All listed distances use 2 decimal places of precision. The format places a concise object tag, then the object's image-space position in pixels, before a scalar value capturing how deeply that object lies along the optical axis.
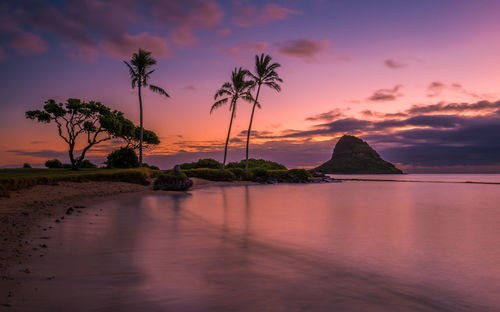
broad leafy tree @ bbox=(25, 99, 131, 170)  34.41
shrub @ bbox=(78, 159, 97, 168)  41.28
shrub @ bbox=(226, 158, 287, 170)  56.91
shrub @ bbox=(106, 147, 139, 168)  36.47
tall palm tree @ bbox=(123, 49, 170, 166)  36.06
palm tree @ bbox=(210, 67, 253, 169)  44.34
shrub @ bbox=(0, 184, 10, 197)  14.98
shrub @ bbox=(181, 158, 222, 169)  51.59
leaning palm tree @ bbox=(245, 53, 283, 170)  44.15
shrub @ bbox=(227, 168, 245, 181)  44.34
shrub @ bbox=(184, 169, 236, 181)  39.99
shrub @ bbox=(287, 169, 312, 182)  50.71
